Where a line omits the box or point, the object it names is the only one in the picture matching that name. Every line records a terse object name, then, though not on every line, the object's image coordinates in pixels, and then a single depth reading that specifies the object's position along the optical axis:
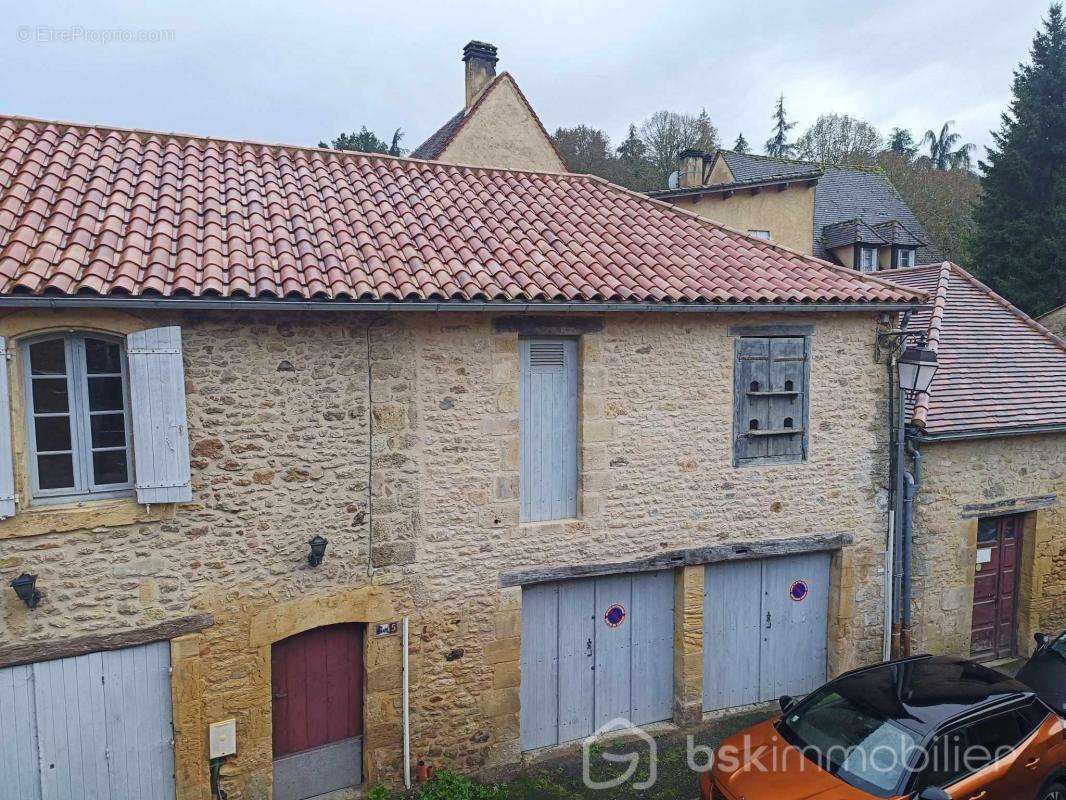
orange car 5.73
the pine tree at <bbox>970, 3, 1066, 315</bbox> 19.33
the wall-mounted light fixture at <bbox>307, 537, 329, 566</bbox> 6.77
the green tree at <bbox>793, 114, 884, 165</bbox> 37.16
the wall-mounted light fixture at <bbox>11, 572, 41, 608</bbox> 5.76
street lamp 8.30
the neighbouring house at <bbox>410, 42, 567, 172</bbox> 15.38
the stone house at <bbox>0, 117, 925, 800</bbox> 6.12
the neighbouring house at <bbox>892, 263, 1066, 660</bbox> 9.55
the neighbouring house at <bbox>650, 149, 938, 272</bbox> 18.81
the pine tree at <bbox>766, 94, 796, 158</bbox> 49.38
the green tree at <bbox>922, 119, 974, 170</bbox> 44.03
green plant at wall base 7.18
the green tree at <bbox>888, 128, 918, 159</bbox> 48.15
